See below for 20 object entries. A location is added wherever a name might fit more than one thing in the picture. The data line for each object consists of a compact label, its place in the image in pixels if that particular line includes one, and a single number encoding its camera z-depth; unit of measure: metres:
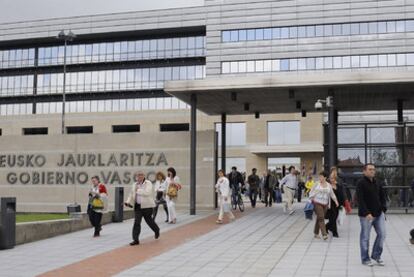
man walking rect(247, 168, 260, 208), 24.70
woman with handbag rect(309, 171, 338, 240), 14.22
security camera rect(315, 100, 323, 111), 21.24
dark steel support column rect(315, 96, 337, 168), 20.80
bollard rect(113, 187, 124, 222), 19.02
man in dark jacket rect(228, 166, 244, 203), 23.11
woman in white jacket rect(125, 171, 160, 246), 14.01
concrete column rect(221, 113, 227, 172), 26.33
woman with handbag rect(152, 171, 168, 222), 18.70
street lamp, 44.62
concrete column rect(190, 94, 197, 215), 22.00
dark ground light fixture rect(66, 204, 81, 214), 17.89
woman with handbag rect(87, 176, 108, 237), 15.48
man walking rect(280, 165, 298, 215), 21.64
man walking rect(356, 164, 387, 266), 10.44
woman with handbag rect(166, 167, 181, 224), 18.08
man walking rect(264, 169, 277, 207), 25.48
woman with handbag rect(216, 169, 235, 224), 18.02
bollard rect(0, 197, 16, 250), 13.12
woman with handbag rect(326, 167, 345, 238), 14.76
